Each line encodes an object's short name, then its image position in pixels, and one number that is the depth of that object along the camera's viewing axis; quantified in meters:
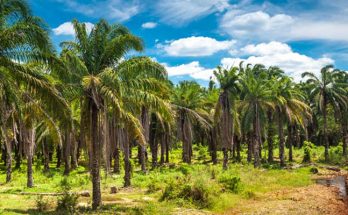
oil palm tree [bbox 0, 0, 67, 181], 15.59
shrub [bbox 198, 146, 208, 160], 61.01
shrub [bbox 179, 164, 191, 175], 38.11
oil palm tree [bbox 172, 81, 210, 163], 46.50
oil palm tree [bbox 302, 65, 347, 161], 56.41
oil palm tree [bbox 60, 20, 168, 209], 19.80
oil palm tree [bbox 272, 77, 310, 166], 48.06
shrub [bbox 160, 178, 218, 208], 22.97
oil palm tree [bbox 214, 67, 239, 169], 41.59
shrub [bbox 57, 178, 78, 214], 19.36
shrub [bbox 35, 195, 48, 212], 19.58
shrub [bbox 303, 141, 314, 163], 54.06
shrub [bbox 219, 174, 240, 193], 27.47
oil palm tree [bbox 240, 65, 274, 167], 45.44
